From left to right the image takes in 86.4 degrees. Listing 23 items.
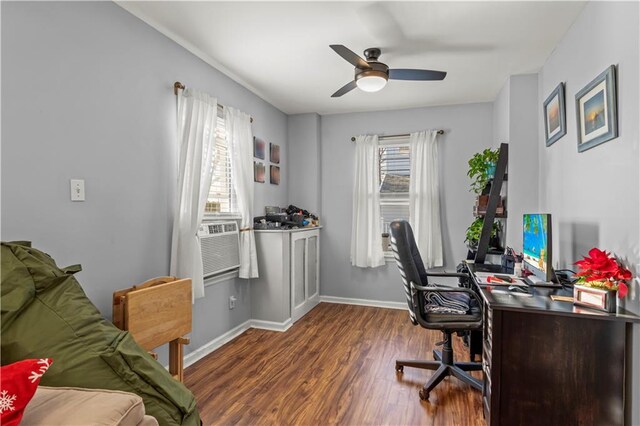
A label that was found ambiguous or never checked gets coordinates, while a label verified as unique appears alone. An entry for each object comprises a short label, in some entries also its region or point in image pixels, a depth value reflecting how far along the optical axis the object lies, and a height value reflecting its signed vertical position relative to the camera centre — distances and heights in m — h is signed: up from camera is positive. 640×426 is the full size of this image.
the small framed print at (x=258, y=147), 3.71 +0.70
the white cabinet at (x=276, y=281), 3.49 -0.73
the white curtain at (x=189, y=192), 2.51 +0.14
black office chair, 2.23 -0.67
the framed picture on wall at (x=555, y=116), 2.41 +0.71
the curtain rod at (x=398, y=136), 4.18 +0.93
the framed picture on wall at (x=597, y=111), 1.72 +0.55
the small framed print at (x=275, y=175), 4.09 +0.44
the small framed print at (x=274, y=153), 4.07 +0.71
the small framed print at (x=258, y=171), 3.70 +0.43
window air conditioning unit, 2.84 -0.32
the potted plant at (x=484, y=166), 3.34 +0.44
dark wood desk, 1.56 -0.73
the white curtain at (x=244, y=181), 3.20 +0.29
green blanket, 1.28 -0.51
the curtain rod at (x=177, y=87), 2.53 +0.93
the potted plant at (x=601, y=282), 1.56 -0.34
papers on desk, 2.12 -0.45
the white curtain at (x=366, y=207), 4.25 +0.05
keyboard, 2.05 -0.45
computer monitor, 1.95 -0.22
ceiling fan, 2.46 +1.03
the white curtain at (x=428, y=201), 4.01 +0.11
